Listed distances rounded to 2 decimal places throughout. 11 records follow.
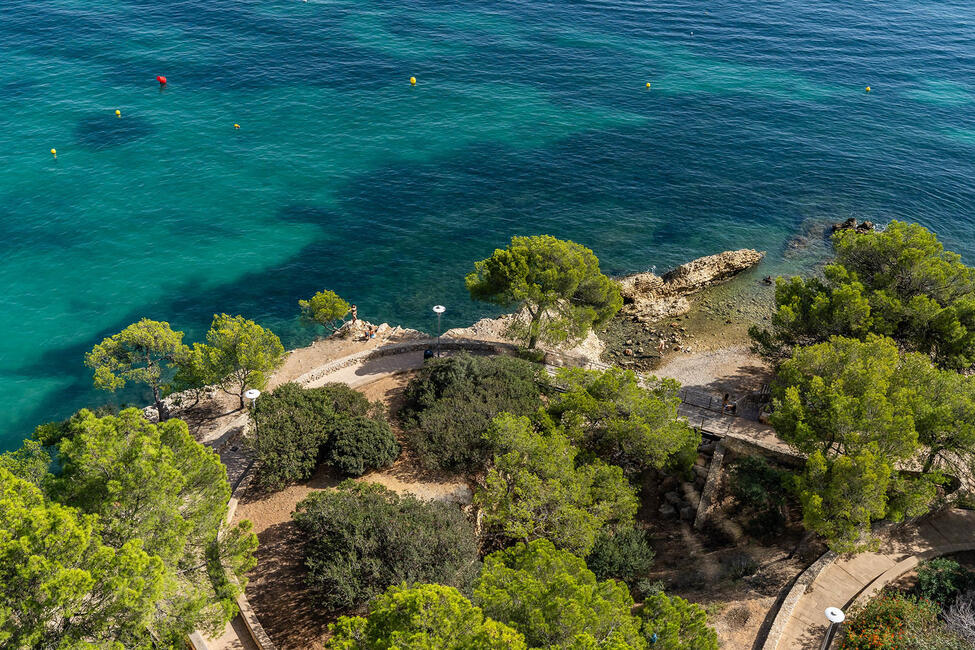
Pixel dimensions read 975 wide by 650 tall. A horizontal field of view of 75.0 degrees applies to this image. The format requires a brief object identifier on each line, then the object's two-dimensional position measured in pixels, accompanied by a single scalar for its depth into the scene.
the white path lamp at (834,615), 21.55
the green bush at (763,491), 30.99
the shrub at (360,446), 30.72
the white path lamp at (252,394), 31.73
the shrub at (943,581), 26.02
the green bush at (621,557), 27.92
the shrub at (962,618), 23.36
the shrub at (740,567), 28.88
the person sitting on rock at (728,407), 36.59
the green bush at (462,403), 31.86
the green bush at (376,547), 24.22
